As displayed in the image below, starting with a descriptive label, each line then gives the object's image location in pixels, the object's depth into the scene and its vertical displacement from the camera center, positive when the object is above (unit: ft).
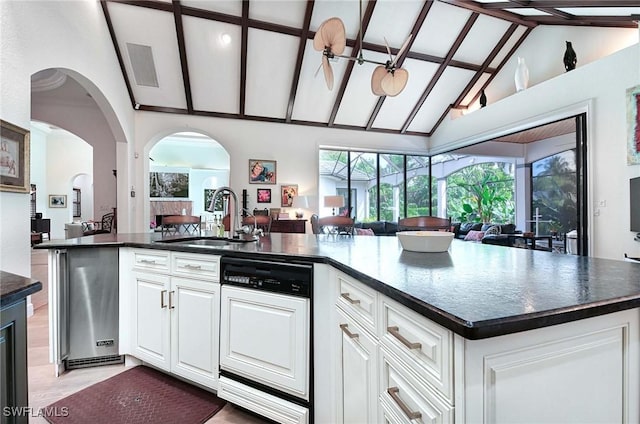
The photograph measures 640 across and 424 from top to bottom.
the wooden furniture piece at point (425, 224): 8.65 -0.34
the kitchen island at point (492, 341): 1.99 -0.99
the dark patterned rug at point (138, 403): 5.44 -3.62
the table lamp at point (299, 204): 22.21 +0.65
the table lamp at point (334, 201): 21.03 +0.79
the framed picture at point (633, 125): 12.01 +3.41
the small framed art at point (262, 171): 21.74 +2.99
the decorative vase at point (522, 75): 17.67 +7.89
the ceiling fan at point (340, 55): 8.25 +4.55
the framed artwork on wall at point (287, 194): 22.43 +1.39
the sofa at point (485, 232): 18.35 -1.45
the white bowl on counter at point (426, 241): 4.61 -0.45
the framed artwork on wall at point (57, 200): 35.50 +1.64
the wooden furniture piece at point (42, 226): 32.60 -1.26
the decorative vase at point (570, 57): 15.24 +7.68
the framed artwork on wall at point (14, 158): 8.46 +1.63
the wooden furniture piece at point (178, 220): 10.71 -0.24
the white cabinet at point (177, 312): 5.76 -1.99
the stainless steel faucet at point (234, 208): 7.22 +0.13
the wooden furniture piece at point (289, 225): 20.09 -0.85
